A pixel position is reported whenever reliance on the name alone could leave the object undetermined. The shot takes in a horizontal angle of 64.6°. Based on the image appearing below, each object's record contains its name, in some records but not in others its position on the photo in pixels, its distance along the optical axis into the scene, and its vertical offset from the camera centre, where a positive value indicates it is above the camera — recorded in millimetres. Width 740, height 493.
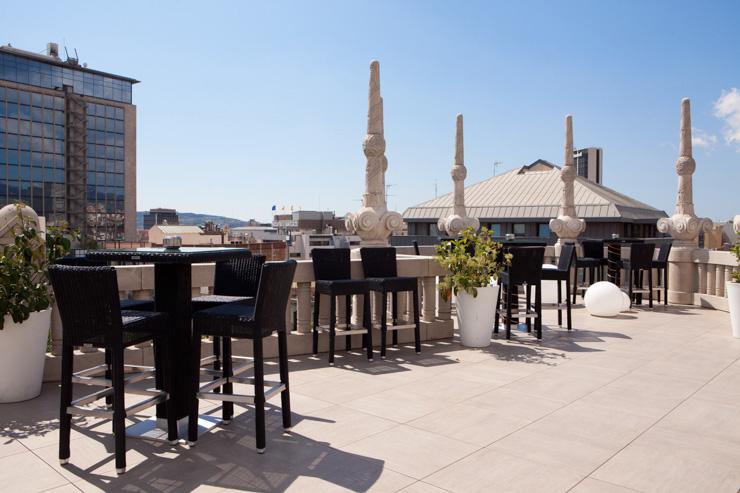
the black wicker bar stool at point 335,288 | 6059 -478
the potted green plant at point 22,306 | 4527 -500
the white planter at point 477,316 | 6965 -882
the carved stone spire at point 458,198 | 14988 +1180
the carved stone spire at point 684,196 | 11695 +965
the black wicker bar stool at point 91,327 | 3232 -482
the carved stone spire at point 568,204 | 13898 +929
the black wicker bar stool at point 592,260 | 11633 -355
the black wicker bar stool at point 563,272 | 8281 -423
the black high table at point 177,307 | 3797 -426
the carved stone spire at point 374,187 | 8953 +868
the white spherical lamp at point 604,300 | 9625 -957
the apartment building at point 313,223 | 102812 +3586
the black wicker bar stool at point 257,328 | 3584 -541
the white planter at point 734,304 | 7629 -812
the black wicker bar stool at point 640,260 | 10438 -315
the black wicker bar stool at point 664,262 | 10852 -359
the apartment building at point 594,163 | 67562 +9270
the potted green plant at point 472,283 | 6879 -481
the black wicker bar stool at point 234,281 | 4652 -320
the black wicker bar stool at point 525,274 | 7455 -405
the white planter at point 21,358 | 4539 -917
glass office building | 64688 +11996
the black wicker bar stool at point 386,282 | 6289 -433
